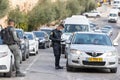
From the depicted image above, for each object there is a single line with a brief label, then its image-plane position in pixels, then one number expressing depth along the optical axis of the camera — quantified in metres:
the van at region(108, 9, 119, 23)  124.43
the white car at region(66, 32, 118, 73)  19.84
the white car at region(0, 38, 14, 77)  16.94
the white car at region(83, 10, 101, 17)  129.75
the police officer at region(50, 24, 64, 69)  21.22
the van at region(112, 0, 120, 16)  173.12
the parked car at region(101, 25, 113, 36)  87.59
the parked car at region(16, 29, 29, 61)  26.00
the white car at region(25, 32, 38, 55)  32.69
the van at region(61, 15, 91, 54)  36.09
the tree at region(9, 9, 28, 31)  59.55
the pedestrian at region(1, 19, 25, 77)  17.16
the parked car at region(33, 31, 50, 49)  45.04
